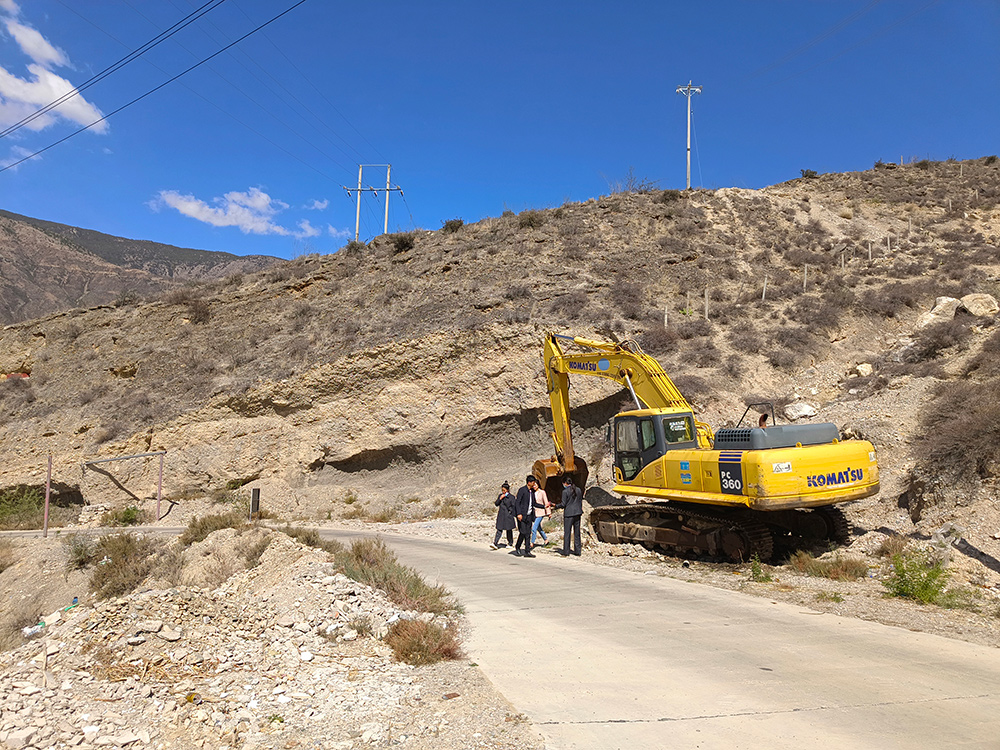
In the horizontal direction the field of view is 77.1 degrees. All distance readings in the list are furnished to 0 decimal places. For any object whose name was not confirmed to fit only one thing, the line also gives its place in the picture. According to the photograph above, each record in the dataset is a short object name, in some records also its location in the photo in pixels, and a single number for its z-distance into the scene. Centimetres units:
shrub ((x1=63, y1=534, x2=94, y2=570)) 1431
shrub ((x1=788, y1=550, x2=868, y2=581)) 1029
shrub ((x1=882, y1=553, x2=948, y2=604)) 867
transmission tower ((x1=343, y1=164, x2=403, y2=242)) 4096
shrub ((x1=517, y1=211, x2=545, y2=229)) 3553
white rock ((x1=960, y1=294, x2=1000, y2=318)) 2247
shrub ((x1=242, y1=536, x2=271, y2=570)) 1038
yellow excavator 1068
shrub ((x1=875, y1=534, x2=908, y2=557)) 1065
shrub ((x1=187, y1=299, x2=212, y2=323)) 3347
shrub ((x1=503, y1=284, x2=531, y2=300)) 2866
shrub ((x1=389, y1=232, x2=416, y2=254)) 3631
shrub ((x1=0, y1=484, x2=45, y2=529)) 2417
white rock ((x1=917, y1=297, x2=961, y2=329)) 2433
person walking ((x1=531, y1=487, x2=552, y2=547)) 1459
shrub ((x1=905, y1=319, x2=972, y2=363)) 2006
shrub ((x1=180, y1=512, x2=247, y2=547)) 1380
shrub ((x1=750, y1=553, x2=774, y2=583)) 1047
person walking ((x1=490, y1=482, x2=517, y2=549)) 1394
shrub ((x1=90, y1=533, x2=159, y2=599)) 1115
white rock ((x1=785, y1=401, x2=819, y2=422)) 2075
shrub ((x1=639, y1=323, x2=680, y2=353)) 2612
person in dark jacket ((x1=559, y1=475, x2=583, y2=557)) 1290
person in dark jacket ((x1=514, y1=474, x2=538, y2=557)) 1330
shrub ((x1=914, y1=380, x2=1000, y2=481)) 1129
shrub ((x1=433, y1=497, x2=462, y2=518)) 2114
